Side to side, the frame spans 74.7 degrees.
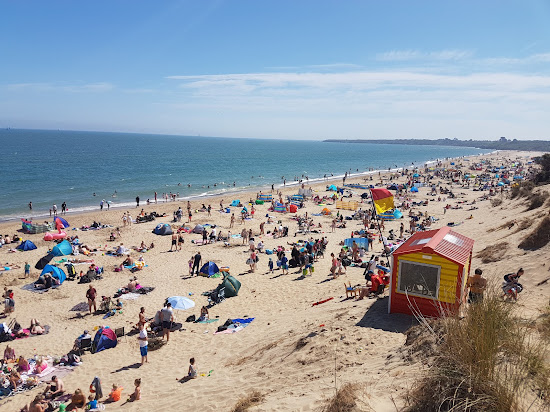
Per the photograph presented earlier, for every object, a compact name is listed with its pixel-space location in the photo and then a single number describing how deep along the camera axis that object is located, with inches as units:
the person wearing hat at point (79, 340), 416.2
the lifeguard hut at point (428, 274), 329.4
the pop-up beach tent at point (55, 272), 624.6
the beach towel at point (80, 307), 527.5
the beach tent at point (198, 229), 989.5
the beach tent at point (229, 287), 559.2
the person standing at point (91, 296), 513.3
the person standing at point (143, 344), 385.8
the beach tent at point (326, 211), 1229.7
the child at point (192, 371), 336.8
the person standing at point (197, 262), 660.7
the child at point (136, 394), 316.5
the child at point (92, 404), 311.0
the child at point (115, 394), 321.8
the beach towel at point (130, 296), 562.9
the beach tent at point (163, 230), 963.3
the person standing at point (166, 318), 441.4
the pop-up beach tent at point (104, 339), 419.5
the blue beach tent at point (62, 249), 766.5
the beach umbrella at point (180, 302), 498.0
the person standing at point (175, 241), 842.2
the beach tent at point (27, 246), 836.6
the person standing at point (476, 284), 340.6
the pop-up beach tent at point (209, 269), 658.3
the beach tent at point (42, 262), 695.1
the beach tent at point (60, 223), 974.4
